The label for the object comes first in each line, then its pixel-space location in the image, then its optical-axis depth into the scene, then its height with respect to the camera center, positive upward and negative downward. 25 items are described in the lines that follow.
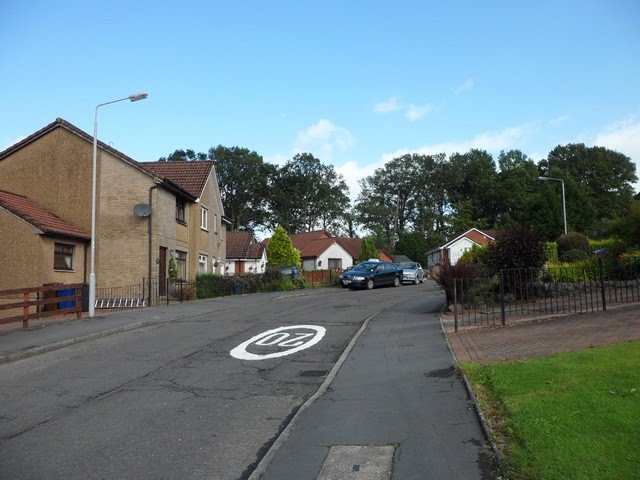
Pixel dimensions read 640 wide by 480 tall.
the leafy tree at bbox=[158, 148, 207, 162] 82.12 +19.55
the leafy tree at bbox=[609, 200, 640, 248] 17.69 +1.36
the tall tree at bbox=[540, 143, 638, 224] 70.31 +12.92
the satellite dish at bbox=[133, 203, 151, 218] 23.81 +3.30
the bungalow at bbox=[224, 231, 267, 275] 57.19 +2.81
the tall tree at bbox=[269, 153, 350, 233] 79.69 +12.48
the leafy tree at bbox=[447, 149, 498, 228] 81.51 +13.60
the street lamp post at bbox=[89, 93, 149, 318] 16.98 +0.32
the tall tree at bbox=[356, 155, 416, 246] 86.94 +13.29
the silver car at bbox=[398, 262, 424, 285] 38.97 +0.19
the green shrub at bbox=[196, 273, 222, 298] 26.27 -0.13
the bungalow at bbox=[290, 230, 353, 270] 63.43 +2.98
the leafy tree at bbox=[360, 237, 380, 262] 58.50 +2.91
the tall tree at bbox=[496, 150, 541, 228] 78.00 +12.49
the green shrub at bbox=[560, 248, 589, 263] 24.20 +0.66
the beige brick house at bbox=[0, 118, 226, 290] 24.16 +3.99
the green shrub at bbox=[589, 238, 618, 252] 24.36 +1.20
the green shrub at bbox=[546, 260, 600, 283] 15.12 -0.11
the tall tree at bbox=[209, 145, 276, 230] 77.81 +14.05
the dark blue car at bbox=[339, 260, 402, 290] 32.50 +0.09
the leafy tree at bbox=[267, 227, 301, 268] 41.44 +2.21
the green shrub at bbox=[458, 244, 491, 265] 18.12 +0.67
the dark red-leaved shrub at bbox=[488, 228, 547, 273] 16.50 +0.68
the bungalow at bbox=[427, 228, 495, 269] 61.07 +3.75
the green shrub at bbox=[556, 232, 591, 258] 26.78 +1.38
